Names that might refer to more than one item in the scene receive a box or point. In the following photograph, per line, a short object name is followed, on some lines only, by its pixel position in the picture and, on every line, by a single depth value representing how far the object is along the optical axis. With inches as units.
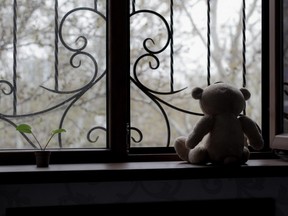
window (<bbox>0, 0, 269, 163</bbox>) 90.7
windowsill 79.4
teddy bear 85.1
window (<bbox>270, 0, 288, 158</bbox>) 93.5
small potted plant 84.0
